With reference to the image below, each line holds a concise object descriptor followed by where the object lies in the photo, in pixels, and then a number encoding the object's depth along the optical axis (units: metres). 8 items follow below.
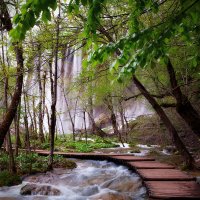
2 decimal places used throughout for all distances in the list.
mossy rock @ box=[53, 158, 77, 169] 12.62
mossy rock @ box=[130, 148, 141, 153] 17.14
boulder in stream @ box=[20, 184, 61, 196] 8.63
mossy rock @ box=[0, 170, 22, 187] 9.50
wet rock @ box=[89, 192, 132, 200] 8.03
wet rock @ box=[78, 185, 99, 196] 8.93
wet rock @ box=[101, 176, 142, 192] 9.02
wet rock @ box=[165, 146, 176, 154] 16.31
